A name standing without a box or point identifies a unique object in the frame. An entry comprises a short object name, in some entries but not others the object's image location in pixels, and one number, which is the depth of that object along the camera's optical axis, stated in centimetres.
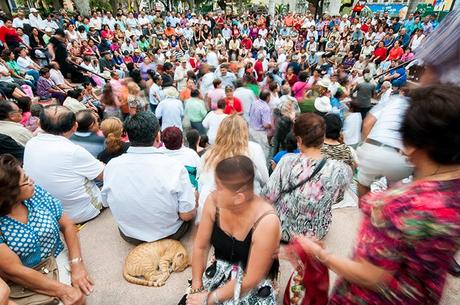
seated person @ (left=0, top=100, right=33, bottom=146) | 331
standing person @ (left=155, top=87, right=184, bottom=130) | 553
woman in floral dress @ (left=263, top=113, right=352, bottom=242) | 212
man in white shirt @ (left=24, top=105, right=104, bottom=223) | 243
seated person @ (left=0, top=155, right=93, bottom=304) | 167
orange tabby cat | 216
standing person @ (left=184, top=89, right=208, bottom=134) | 585
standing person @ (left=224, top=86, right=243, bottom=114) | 545
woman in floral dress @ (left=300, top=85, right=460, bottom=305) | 95
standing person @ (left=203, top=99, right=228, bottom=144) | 483
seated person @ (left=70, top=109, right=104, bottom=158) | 322
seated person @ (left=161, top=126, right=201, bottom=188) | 276
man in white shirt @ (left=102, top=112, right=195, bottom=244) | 220
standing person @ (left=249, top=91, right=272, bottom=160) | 523
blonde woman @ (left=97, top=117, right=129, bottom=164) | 319
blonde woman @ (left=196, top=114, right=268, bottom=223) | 242
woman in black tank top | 146
